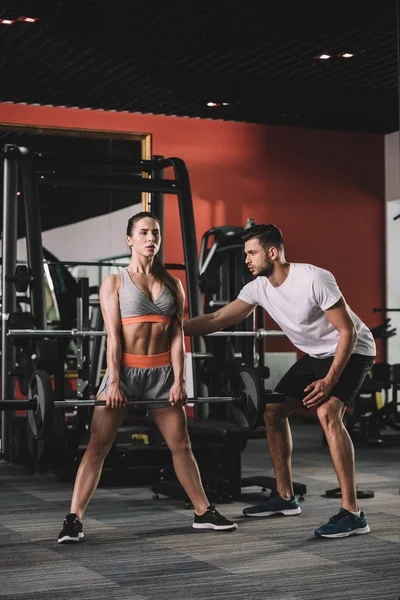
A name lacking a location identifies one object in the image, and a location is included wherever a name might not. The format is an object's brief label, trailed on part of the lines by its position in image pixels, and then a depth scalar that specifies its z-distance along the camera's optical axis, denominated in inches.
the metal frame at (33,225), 230.8
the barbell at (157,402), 145.7
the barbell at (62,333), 200.7
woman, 150.1
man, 156.3
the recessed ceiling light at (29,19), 251.9
